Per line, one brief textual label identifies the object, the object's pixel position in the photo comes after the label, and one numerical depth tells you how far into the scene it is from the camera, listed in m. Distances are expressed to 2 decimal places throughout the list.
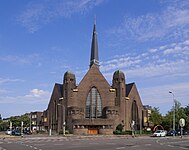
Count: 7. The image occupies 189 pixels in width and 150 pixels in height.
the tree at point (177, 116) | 63.45
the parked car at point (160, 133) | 48.70
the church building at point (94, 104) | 64.00
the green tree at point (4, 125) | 100.46
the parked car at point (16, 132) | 49.36
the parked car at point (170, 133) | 51.72
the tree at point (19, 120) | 91.93
